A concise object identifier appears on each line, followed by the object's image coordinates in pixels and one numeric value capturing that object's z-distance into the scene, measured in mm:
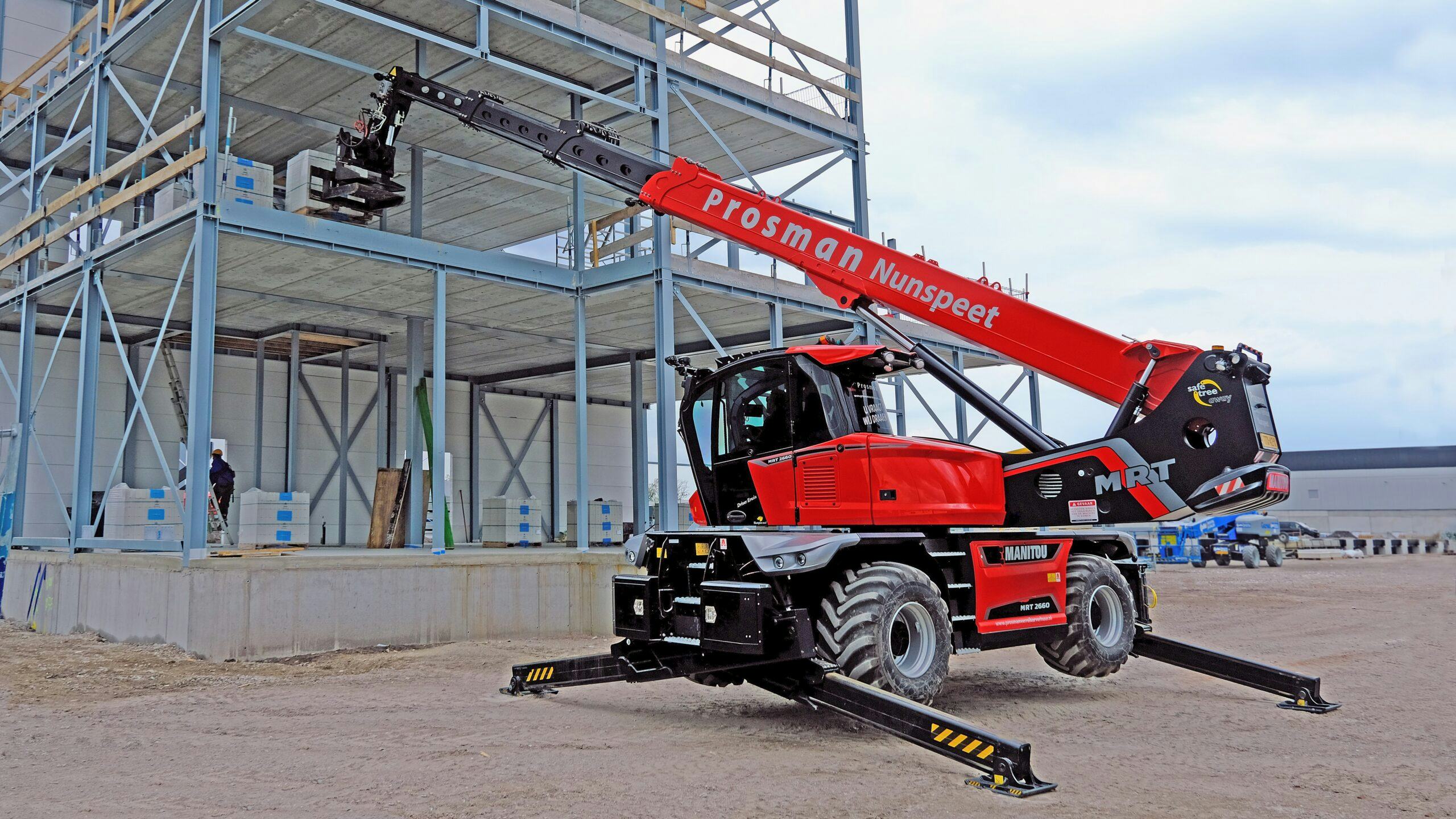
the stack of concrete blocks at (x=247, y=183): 13836
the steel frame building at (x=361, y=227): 14266
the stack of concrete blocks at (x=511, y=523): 20984
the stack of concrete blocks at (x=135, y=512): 16531
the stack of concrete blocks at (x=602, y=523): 22422
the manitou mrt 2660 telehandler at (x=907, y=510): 7875
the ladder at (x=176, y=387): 22094
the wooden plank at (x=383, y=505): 17219
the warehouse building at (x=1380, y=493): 58719
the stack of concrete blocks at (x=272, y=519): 17109
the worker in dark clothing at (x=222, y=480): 18812
